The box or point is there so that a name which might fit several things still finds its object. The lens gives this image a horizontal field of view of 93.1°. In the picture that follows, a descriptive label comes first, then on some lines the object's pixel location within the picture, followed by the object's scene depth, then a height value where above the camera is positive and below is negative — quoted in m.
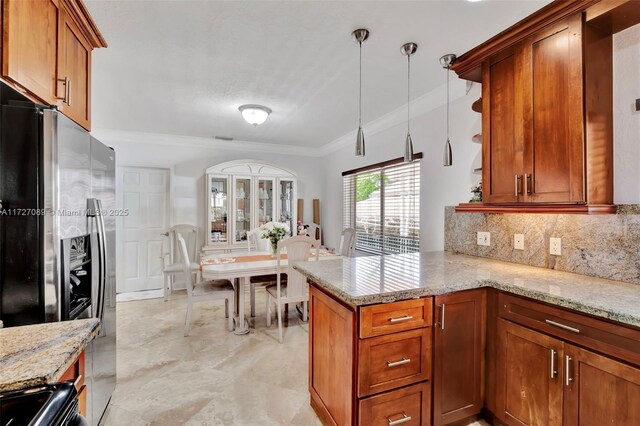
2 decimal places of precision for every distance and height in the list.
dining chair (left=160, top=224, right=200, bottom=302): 4.60 -0.49
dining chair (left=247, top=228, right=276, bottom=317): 3.49 -0.78
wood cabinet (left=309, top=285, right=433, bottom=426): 1.45 -0.74
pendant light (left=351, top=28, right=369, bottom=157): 2.03 +1.21
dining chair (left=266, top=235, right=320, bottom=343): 3.00 -0.65
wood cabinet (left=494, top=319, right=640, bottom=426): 1.20 -0.77
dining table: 3.00 -0.54
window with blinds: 3.60 +0.12
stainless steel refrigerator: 1.24 +0.02
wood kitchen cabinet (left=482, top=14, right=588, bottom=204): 1.55 +0.54
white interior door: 4.66 -0.18
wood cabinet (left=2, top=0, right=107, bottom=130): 1.12 +0.72
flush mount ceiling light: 3.40 +1.15
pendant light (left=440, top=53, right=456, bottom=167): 2.37 +0.55
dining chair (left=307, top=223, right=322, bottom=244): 5.50 -0.29
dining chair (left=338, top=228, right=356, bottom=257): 3.93 -0.38
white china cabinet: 4.83 +0.26
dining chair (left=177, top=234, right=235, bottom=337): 3.07 -0.81
